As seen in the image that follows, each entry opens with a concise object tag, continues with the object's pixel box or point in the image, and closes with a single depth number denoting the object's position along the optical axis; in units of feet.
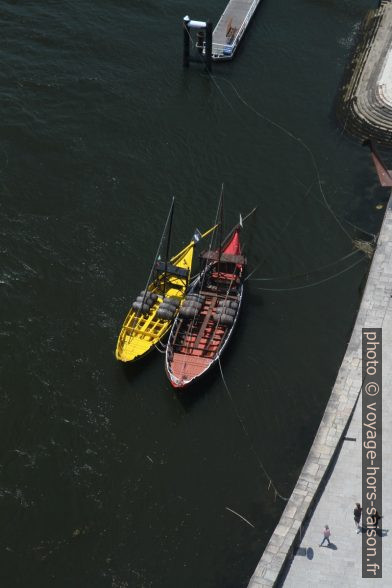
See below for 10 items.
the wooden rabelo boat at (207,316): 164.76
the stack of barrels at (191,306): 171.63
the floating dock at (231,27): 247.70
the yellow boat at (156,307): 167.02
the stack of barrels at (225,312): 170.91
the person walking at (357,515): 135.95
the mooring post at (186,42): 238.68
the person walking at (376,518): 135.64
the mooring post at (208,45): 235.61
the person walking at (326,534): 132.26
